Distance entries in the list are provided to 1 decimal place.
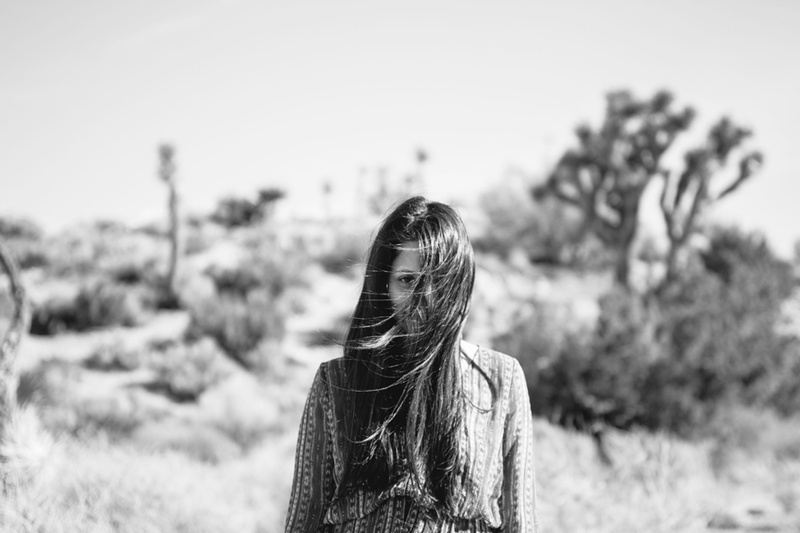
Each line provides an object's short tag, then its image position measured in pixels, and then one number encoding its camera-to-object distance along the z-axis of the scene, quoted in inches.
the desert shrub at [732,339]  430.0
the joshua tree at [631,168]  714.8
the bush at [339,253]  735.7
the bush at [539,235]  949.8
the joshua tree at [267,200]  978.7
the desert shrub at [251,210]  976.3
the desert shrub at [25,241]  632.4
